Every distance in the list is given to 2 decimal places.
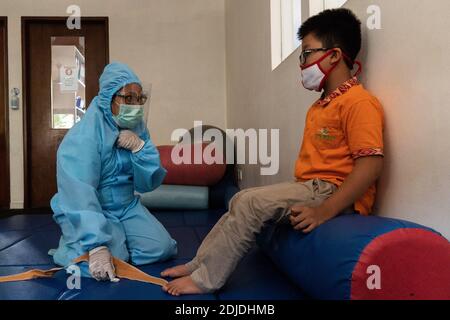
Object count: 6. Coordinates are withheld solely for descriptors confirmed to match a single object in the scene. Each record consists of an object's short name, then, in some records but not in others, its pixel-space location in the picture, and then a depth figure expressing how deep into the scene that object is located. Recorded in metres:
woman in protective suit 1.57
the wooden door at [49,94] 4.62
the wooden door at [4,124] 4.56
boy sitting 1.21
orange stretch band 1.51
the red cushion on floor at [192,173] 3.40
